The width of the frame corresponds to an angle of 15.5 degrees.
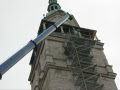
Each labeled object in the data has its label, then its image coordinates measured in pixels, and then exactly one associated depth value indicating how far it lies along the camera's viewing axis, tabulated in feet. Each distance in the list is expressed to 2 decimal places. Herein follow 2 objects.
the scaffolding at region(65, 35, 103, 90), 126.82
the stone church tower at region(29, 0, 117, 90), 126.82
